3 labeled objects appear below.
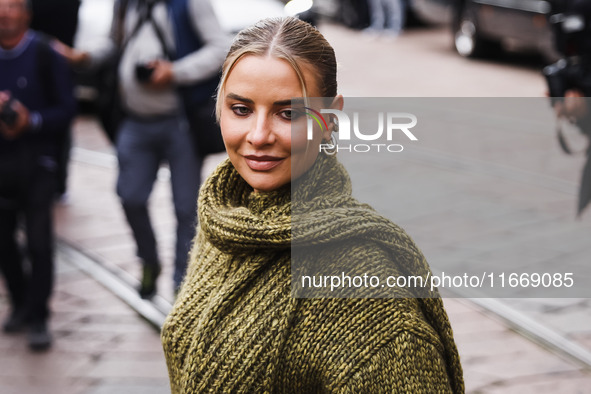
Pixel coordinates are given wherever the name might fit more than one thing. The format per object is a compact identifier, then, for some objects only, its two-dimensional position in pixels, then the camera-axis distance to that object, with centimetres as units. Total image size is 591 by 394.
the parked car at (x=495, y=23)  2314
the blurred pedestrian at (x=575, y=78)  859
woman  296
